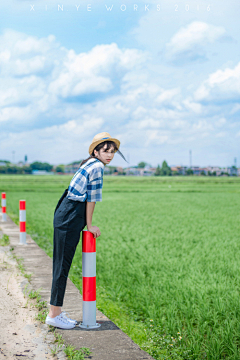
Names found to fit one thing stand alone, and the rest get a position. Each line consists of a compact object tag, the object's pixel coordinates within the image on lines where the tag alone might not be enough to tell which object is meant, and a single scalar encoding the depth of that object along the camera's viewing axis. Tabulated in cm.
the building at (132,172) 15125
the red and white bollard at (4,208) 1113
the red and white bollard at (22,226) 727
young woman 314
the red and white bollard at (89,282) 328
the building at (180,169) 13291
